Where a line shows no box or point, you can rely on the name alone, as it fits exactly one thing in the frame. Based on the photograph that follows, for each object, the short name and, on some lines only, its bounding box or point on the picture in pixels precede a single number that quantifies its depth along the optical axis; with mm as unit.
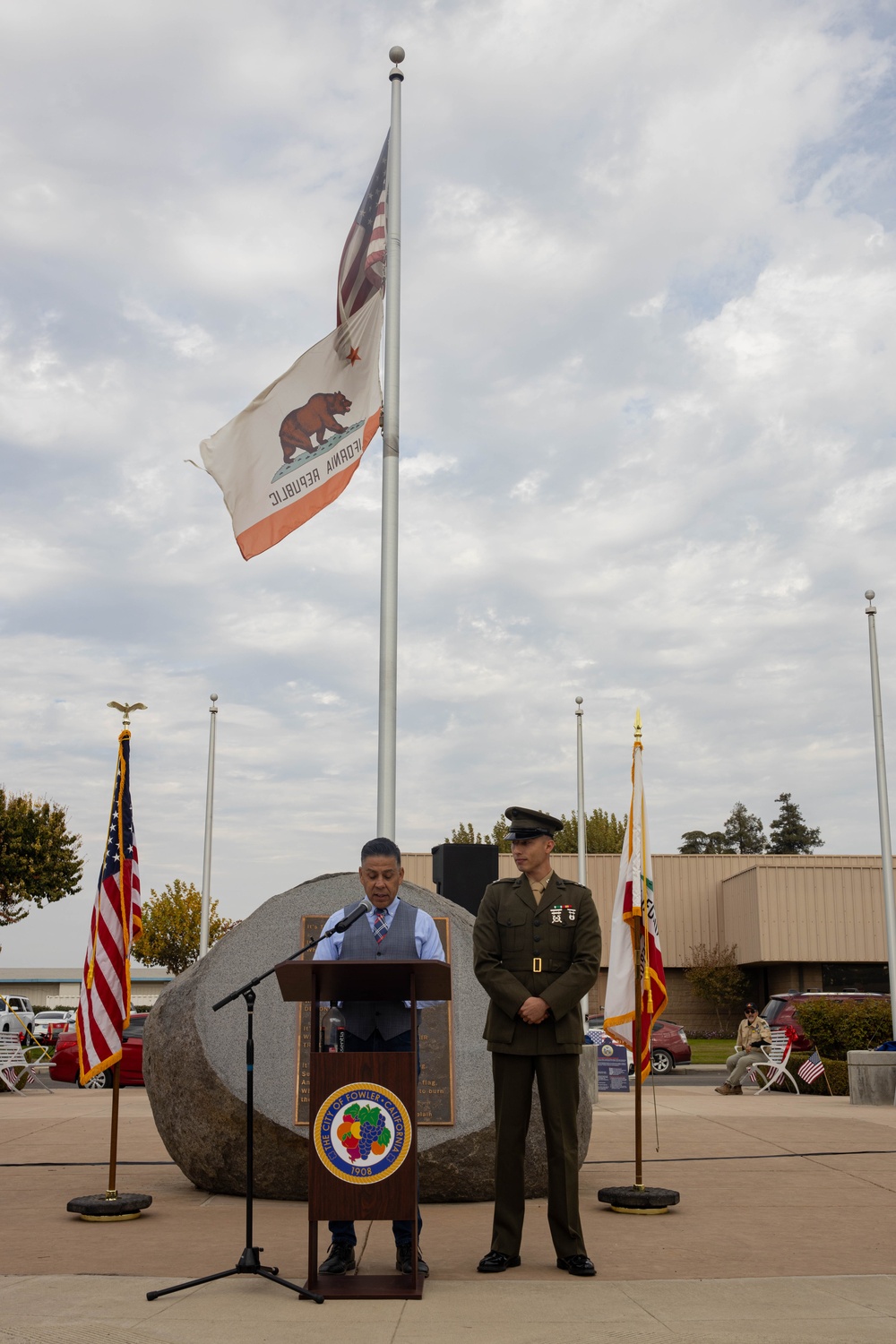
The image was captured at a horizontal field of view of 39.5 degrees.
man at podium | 5590
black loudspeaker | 11297
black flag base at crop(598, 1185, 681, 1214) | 7211
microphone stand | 5039
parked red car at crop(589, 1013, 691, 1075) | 26062
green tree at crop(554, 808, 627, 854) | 60075
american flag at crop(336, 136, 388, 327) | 11680
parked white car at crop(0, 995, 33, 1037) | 24594
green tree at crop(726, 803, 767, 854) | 89000
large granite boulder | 7254
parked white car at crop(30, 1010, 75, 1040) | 34531
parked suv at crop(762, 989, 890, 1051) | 22803
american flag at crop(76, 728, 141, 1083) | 7614
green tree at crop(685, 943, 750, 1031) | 38594
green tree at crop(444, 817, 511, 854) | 63500
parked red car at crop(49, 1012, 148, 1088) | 21188
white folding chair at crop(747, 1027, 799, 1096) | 18317
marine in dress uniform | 5574
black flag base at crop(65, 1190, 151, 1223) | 6922
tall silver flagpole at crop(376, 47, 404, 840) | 10047
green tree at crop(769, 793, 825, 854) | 87000
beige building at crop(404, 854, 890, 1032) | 36344
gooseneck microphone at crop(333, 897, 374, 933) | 5086
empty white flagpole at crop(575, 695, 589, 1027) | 28062
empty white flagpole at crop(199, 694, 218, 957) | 28781
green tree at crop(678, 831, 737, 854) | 89250
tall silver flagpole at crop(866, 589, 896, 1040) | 18828
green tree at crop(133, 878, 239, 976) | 54812
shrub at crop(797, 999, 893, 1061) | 20078
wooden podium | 5074
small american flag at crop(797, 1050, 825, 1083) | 17812
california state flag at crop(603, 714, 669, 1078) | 7824
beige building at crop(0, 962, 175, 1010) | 65625
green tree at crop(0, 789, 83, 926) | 40188
